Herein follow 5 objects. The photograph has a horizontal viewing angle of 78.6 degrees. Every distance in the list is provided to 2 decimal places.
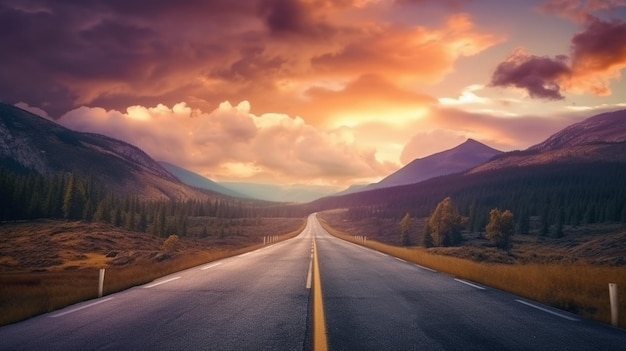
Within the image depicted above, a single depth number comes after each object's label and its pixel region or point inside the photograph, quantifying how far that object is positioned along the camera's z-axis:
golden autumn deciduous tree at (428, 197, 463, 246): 83.81
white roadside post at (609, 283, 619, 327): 7.89
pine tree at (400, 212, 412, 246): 94.09
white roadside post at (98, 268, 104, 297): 10.80
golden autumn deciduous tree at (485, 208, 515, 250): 82.62
